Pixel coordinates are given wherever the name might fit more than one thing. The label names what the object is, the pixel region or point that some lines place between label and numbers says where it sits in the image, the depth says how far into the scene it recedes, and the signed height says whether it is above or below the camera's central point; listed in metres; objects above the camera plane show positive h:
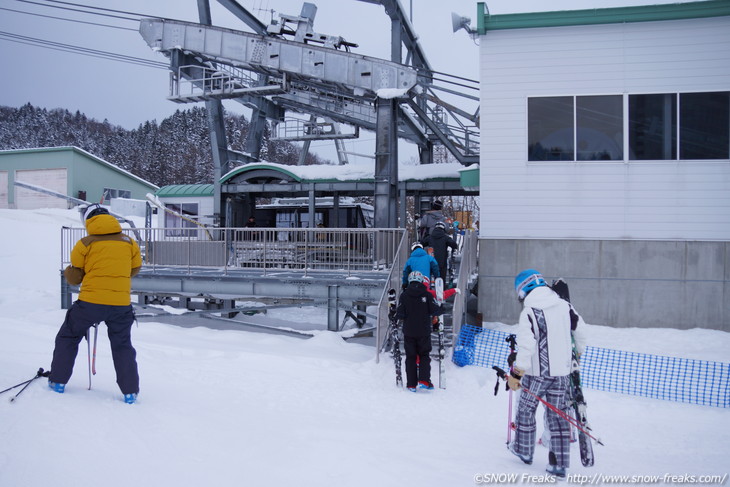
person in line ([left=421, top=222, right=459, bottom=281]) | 10.03 -0.01
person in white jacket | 4.34 -1.00
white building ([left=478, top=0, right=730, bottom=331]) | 11.12 +1.86
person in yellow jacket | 4.80 -0.59
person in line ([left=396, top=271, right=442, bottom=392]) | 7.27 -1.24
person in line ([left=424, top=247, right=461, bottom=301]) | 9.26 -0.87
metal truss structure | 15.13 +5.49
